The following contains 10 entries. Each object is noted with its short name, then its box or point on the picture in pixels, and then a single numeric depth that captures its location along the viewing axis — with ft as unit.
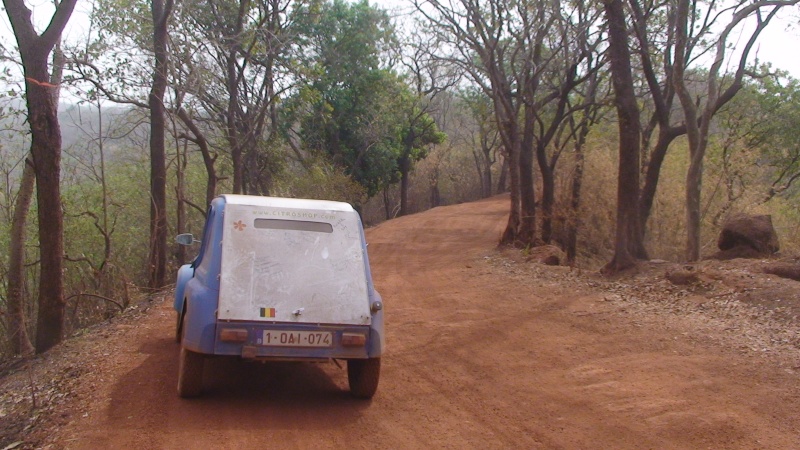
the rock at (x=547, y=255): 50.62
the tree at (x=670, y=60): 41.14
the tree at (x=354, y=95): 97.96
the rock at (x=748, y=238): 40.50
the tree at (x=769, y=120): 85.15
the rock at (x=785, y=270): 33.22
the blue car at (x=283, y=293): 19.38
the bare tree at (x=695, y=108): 41.01
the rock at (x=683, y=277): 34.06
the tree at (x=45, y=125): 27.86
